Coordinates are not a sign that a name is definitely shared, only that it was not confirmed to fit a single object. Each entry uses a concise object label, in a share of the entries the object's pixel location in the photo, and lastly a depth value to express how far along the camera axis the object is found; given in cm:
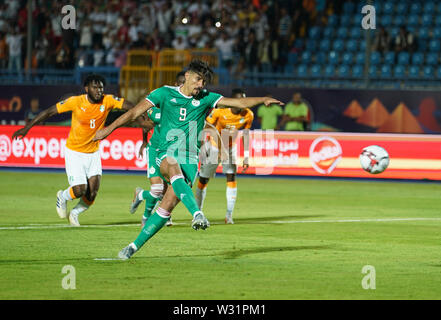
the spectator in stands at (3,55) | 3006
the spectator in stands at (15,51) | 2938
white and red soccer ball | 1714
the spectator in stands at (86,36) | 2912
